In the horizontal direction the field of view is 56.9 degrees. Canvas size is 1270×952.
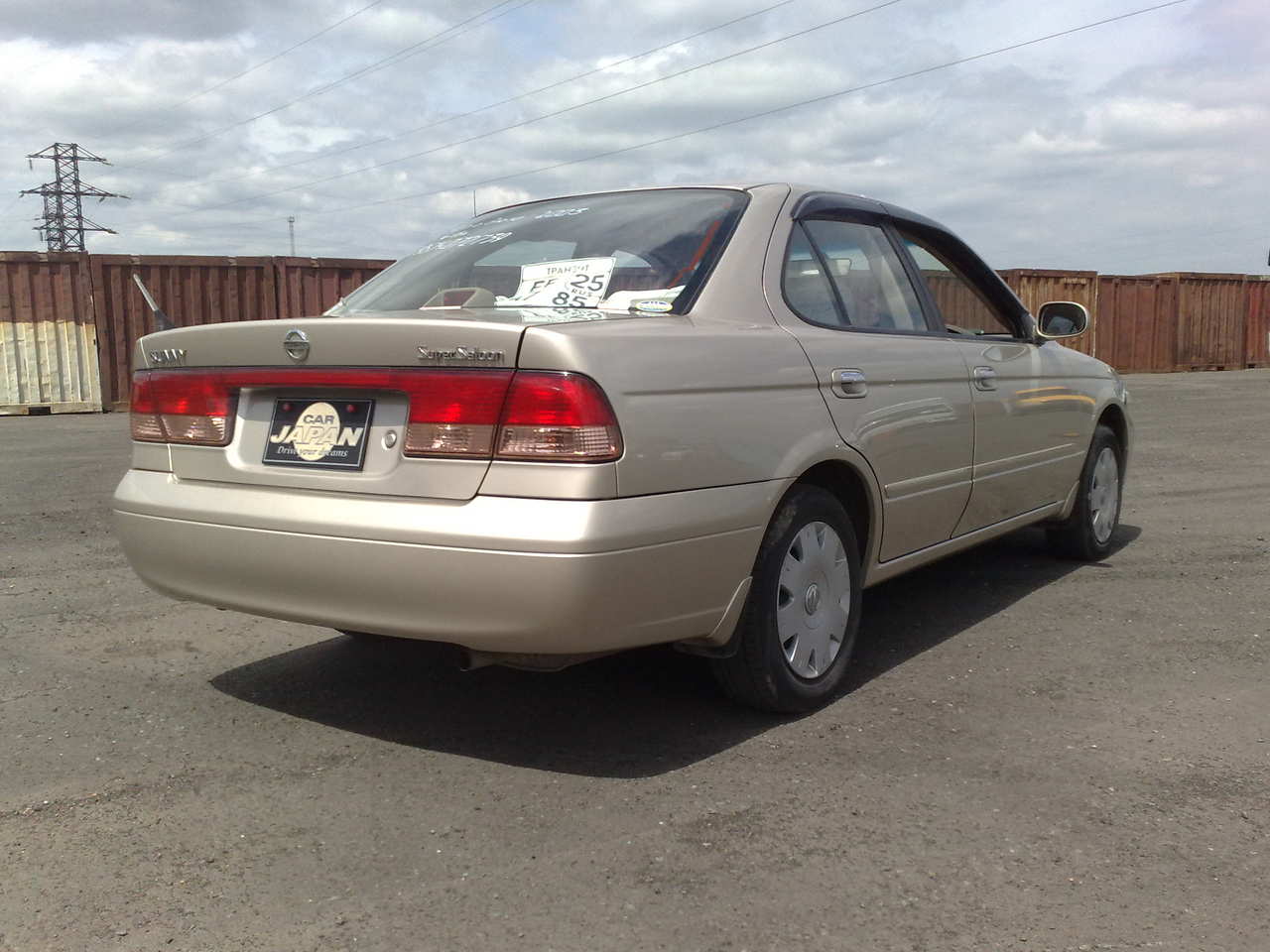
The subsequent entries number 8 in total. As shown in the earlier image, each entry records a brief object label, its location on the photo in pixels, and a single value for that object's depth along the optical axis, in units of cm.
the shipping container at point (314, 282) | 1709
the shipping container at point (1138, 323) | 2491
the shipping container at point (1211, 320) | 2644
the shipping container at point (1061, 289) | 2338
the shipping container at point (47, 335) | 1565
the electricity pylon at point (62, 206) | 5794
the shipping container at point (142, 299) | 1606
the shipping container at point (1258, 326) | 2836
